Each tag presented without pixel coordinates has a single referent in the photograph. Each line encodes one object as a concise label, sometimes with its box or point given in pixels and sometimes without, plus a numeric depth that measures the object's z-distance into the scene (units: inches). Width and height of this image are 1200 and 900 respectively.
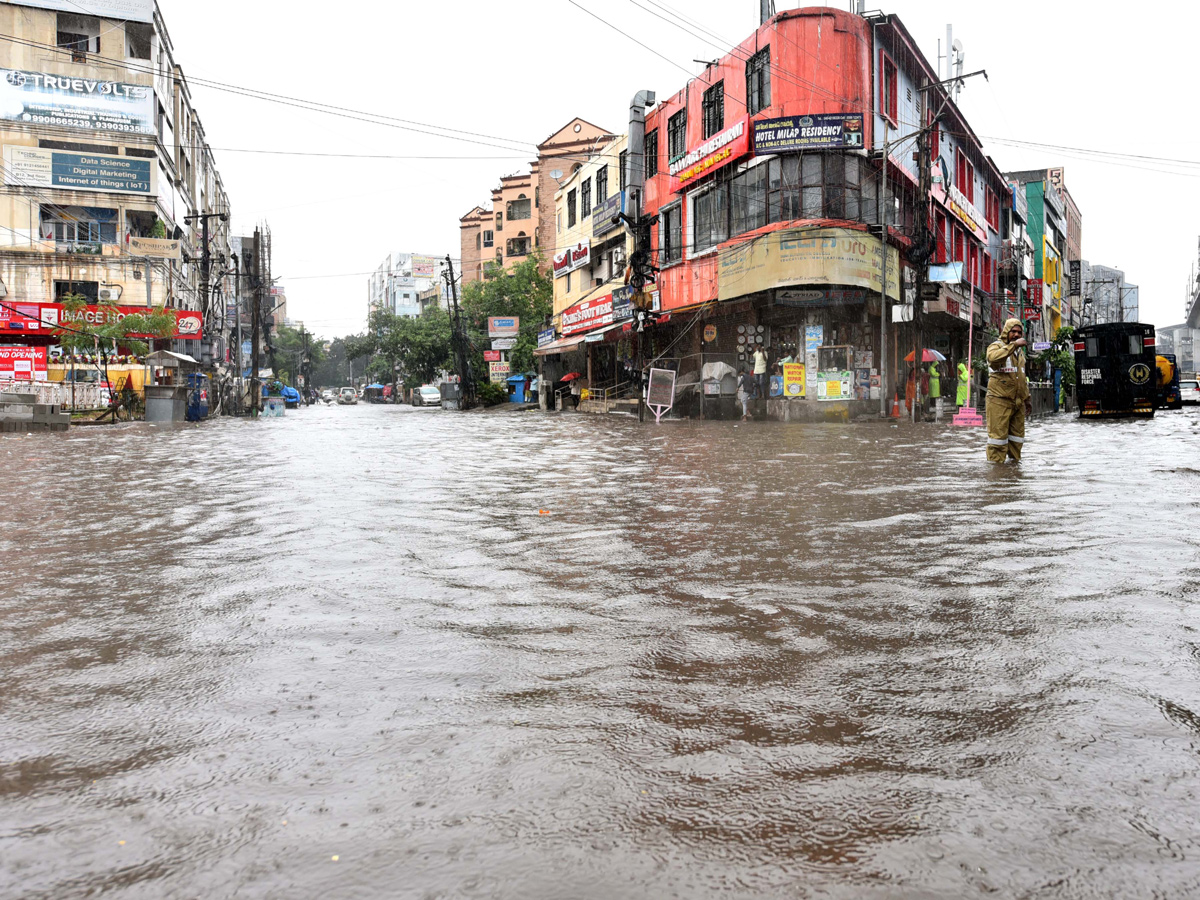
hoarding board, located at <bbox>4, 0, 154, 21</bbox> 1775.3
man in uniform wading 442.9
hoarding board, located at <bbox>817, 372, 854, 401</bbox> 1078.4
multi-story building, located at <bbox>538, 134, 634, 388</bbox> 1502.2
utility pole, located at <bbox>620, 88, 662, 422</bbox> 1322.6
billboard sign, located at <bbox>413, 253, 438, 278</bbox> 4881.9
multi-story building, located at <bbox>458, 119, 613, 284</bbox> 2413.9
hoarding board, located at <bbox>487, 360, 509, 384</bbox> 2174.0
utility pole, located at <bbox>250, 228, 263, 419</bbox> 1625.2
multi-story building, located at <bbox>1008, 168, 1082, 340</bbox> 2278.5
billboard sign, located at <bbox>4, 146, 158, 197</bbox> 1710.1
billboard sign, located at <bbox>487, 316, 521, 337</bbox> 2055.9
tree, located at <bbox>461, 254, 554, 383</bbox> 2172.5
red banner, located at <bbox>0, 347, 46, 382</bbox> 1241.4
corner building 1038.4
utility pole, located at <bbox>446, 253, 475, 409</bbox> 2018.9
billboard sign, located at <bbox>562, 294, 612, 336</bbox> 1520.7
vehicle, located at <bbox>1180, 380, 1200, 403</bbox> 1677.9
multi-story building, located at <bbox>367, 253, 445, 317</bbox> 4896.7
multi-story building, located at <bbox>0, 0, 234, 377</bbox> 1722.4
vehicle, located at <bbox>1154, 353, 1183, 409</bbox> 1346.0
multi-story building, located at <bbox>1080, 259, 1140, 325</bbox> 3282.5
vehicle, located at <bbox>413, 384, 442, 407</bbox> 2586.1
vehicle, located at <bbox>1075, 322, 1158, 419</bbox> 1055.6
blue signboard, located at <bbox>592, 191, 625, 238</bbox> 1466.5
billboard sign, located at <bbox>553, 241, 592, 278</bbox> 1686.8
